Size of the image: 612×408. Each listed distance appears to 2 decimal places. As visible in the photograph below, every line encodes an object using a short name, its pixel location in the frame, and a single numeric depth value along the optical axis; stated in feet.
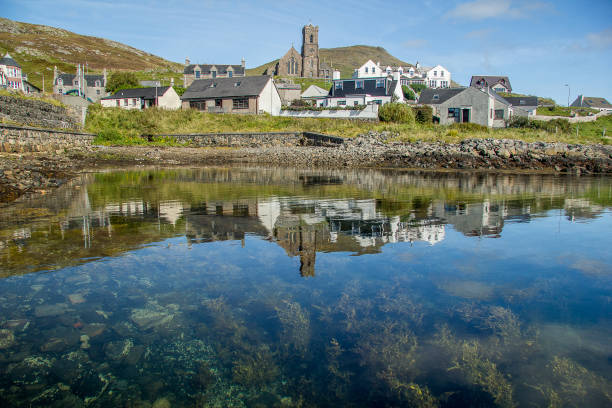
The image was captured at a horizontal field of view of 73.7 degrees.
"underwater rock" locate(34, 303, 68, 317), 18.21
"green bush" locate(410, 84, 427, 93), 336.57
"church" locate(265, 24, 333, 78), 405.39
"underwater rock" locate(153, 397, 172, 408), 12.59
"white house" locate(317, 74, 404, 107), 209.15
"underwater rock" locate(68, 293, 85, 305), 19.54
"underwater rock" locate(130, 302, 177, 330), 17.57
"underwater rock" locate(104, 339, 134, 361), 15.15
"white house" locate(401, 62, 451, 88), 368.48
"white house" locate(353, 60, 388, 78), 318.45
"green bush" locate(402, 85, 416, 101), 290.70
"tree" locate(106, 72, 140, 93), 282.15
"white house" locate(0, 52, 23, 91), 245.24
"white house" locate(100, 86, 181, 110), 220.70
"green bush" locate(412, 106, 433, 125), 159.74
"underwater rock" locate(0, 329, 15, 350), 15.57
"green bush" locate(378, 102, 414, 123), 151.33
